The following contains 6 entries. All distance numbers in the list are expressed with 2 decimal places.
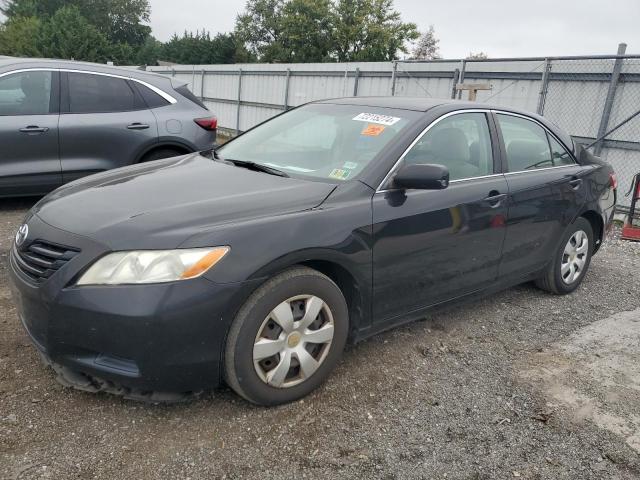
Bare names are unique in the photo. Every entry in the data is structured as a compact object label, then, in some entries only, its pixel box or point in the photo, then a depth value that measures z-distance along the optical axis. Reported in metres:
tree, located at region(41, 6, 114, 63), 46.97
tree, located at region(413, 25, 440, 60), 61.86
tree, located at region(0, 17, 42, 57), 50.34
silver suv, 5.43
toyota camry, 2.35
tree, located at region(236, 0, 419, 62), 46.06
